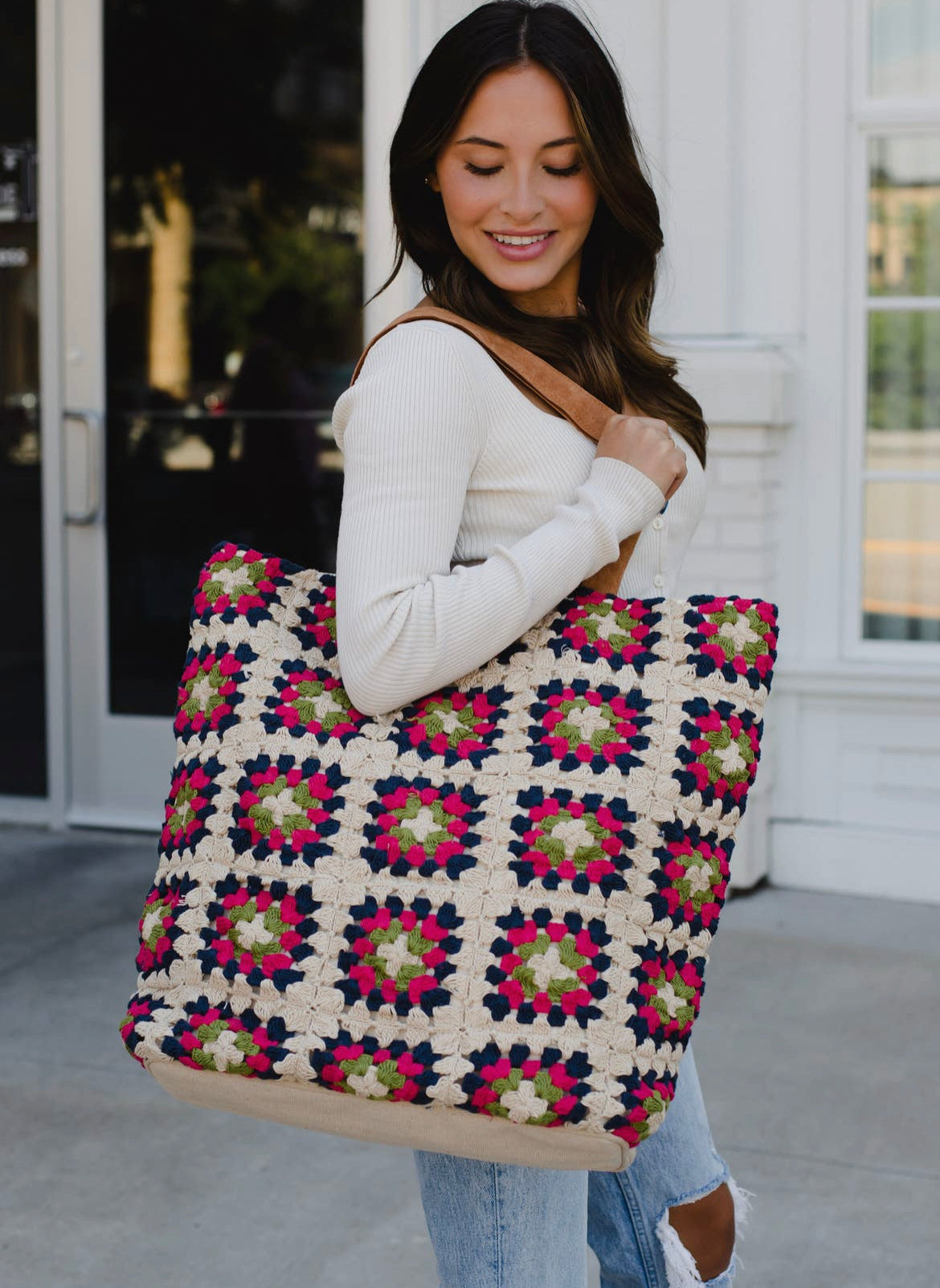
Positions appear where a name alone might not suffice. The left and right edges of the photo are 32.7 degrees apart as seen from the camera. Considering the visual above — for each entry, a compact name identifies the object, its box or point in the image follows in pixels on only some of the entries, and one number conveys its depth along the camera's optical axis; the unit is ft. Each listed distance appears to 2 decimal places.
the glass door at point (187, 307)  15.94
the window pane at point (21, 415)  16.70
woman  4.56
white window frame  14.37
